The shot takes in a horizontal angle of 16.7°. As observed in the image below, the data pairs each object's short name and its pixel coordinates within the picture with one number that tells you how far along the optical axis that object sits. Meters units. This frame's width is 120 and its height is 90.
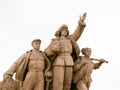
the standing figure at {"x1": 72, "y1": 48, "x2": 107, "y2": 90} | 11.98
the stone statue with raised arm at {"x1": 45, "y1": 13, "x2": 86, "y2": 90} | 11.68
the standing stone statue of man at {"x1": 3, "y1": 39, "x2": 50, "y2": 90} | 11.61
